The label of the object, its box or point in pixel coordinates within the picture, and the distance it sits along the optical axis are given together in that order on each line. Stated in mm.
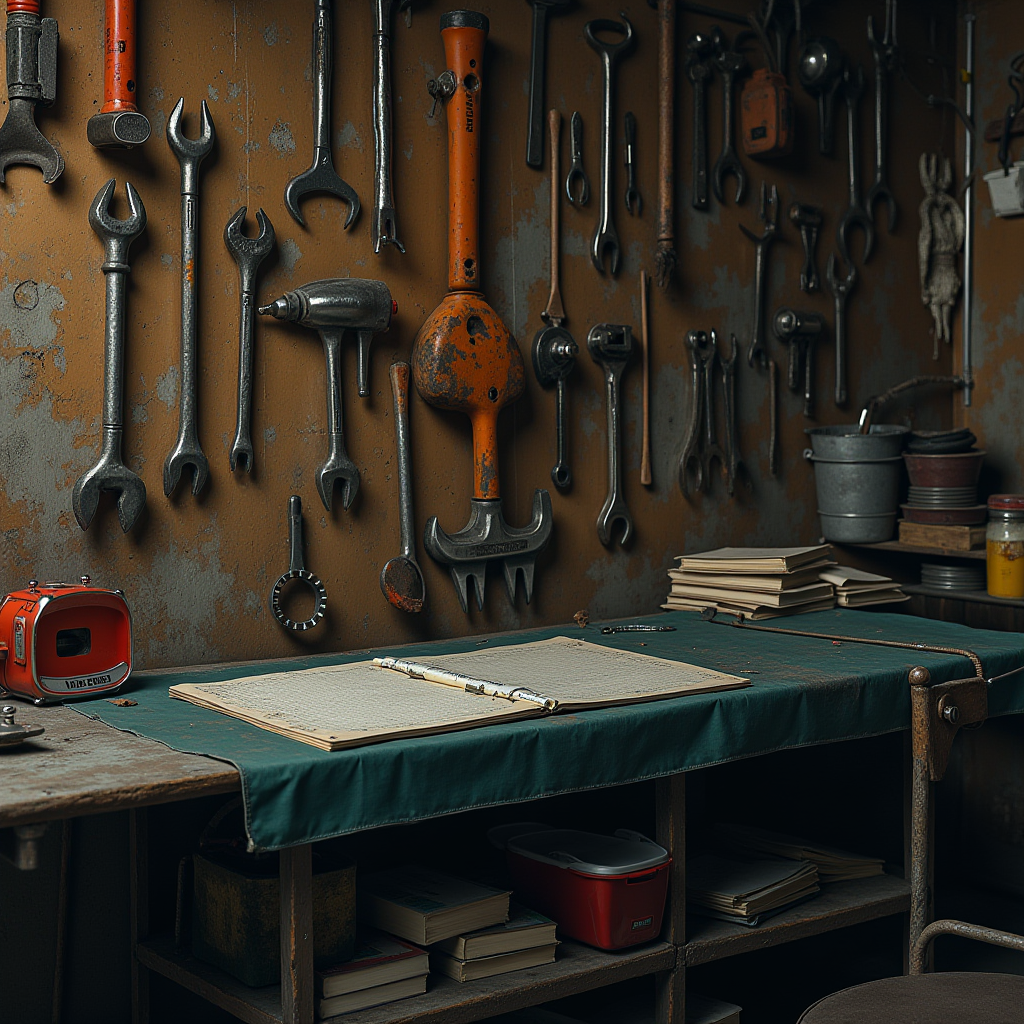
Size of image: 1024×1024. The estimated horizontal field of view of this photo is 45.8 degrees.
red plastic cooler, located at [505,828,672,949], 2299
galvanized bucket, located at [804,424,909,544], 3539
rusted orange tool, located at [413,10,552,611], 2859
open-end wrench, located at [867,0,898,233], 3773
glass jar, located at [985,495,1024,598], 3277
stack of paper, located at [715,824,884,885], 2781
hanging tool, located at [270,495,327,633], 2738
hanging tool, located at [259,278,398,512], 2688
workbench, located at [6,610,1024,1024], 1803
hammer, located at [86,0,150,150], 2430
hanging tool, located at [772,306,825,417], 3582
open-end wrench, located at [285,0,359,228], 2727
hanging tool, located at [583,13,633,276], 3205
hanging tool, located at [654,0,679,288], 3287
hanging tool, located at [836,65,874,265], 3730
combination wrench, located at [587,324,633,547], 3205
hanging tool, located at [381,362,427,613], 2871
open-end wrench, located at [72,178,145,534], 2473
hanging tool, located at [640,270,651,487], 3312
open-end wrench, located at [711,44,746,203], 3439
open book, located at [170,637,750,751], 2000
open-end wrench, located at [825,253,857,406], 3738
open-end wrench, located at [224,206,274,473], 2641
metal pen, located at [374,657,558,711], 2182
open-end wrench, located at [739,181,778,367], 3547
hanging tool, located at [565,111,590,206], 3168
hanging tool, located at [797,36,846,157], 3566
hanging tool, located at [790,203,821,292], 3648
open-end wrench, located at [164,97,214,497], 2561
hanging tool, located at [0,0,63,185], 2348
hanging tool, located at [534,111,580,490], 3096
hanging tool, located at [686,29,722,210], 3381
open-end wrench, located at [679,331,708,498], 3393
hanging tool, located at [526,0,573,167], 3088
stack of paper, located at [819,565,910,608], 3283
